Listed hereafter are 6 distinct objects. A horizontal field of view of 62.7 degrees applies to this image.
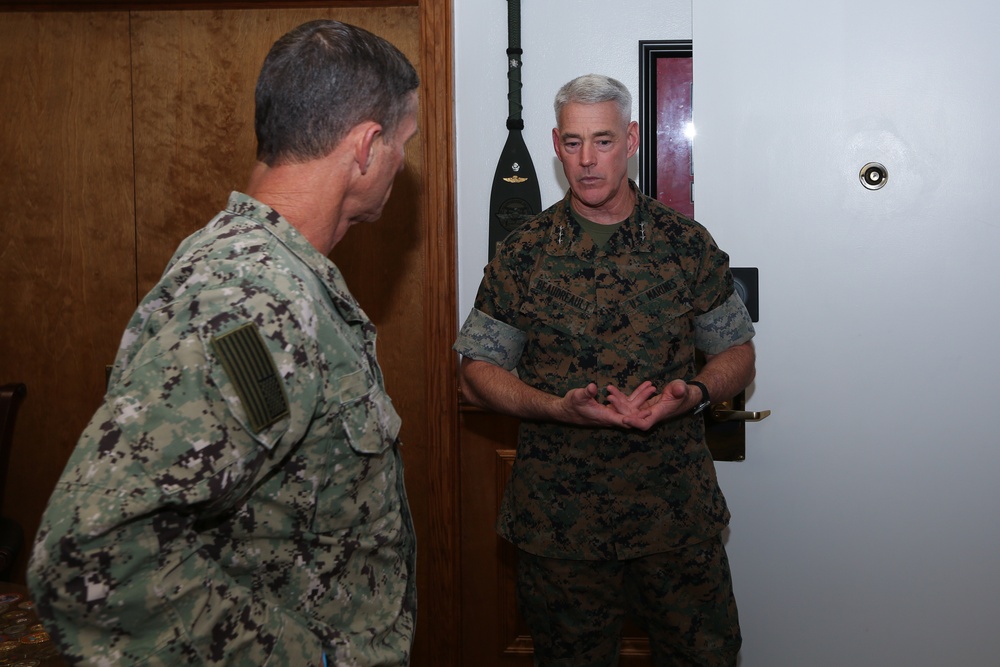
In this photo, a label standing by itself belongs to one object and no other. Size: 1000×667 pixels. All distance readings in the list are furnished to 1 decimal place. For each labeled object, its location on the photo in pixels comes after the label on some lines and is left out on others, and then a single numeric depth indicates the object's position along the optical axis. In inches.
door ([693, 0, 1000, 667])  81.6
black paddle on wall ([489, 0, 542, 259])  88.0
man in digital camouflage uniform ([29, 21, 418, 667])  30.4
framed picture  88.0
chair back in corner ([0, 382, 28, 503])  92.0
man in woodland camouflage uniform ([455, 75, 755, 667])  70.4
